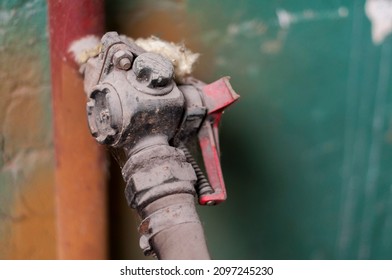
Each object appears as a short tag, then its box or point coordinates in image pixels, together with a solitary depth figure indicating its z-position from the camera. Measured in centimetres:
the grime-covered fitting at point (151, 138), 68
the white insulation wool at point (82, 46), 76
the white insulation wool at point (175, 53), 76
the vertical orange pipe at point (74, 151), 76
